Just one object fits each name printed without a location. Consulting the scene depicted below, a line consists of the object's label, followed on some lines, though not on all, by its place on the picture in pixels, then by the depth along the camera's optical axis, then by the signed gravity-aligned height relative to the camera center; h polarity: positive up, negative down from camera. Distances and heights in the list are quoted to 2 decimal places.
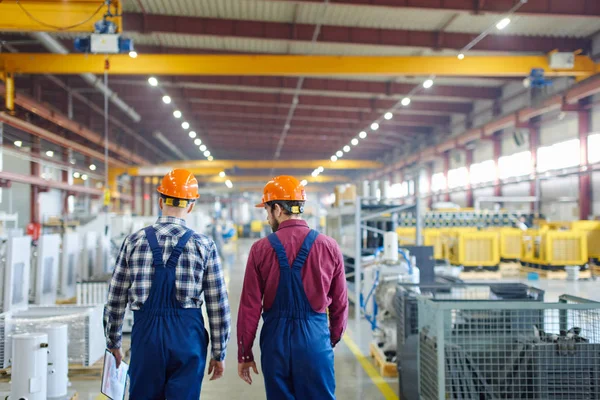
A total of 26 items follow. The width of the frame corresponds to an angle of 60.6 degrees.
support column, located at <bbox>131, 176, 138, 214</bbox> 28.73 +1.50
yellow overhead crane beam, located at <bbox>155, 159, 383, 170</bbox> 30.35 +3.47
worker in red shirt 2.60 -0.46
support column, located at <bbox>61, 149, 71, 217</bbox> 19.20 +1.54
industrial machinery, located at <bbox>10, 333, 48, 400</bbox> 3.68 -1.06
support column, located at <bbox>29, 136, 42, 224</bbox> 16.34 +1.00
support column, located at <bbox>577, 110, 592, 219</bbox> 15.92 +1.46
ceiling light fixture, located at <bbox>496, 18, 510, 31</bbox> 11.18 +4.37
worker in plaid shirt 2.62 -0.45
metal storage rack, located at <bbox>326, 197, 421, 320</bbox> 8.20 -0.19
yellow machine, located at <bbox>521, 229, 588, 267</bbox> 14.02 -0.74
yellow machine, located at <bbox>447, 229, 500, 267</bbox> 14.49 -0.80
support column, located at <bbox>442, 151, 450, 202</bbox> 25.42 +2.84
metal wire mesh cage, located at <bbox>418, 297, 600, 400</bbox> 3.21 -0.90
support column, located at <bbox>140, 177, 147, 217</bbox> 29.89 +1.74
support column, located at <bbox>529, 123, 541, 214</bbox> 18.56 +2.62
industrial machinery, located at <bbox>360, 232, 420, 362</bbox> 5.58 -0.74
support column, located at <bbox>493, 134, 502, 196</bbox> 20.88 +2.77
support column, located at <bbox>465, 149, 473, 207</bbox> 23.13 +2.46
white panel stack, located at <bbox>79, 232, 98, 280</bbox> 9.12 -0.63
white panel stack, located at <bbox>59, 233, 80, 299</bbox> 8.59 -0.76
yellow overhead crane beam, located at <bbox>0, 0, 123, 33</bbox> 8.37 +3.41
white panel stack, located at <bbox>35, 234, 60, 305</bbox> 7.70 -0.75
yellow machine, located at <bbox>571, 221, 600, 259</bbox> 14.53 -0.37
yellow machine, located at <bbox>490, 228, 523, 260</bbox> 15.21 -0.66
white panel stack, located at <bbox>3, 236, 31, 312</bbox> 6.38 -0.66
